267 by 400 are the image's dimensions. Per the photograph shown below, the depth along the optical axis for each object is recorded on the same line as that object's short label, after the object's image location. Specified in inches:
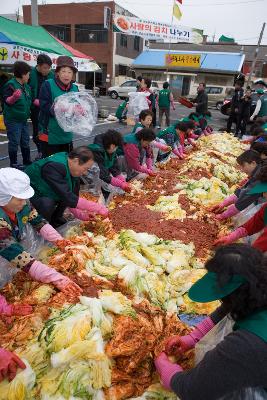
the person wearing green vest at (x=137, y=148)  197.3
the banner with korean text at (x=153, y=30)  901.8
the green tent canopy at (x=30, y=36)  332.0
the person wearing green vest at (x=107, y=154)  165.9
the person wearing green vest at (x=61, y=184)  123.5
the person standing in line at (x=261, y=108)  474.6
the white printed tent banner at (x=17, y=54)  320.5
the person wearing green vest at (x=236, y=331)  49.2
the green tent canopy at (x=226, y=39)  1659.7
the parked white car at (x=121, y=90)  944.1
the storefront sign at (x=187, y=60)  1141.1
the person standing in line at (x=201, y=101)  432.1
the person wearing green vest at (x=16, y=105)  209.5
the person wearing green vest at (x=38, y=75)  226.5
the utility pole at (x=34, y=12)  401.4
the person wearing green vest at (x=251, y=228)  121.0
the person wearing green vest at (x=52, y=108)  170.1
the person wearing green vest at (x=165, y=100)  445.1
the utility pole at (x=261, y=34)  1021.5
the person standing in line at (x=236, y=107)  467.5
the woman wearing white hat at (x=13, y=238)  86.4
